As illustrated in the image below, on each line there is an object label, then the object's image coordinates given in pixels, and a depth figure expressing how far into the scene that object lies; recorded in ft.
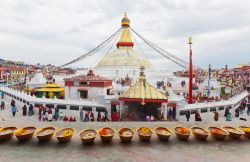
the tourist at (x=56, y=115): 55.16
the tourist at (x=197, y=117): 54.08
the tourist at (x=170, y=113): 56.42
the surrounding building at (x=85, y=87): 68.80
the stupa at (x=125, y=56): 114.73
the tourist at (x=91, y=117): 54.49
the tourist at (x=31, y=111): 57.93
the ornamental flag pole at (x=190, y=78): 65.07
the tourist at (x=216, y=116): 54.33
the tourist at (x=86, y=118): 53.16
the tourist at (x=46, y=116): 53.57
